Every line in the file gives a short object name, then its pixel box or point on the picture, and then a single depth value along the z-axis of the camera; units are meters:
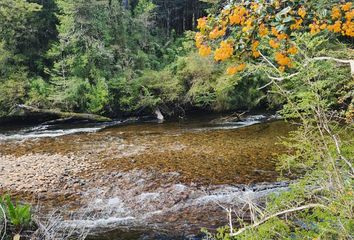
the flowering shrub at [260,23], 2.55
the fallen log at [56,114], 16.56
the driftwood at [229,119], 15.55
